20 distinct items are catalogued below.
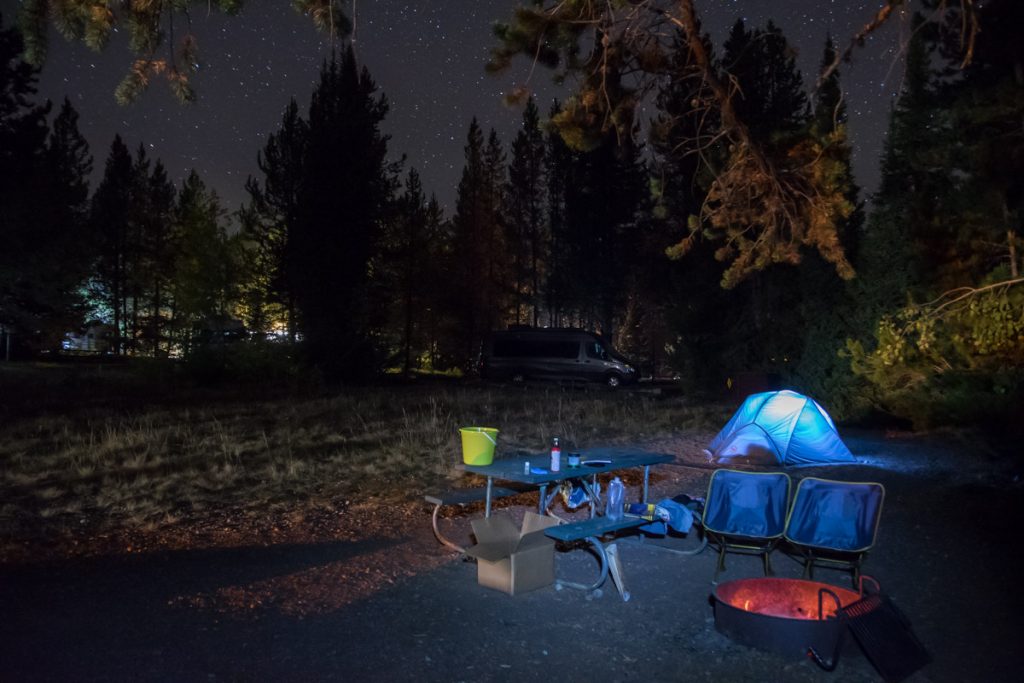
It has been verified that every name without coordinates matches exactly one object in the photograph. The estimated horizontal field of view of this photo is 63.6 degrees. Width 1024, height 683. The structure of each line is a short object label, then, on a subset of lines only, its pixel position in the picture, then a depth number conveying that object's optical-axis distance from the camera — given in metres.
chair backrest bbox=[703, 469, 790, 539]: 6.41
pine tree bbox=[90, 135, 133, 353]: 54.94
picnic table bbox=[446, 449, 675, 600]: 5.90
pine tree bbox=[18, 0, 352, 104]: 4.95
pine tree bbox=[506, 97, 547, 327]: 49.44
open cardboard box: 5.79
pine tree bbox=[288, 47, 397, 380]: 31.66
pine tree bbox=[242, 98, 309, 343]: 38.22
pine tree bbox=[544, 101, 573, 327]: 48.44
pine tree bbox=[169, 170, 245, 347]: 28.72
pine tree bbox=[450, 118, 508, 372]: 46.00
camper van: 29.22
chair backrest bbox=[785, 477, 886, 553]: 5.97
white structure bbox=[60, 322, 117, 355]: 54.69
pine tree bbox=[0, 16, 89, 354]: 25.25
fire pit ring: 4.59
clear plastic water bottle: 6.83
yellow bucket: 7.11
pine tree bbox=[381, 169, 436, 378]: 40.72
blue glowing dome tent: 12.20
